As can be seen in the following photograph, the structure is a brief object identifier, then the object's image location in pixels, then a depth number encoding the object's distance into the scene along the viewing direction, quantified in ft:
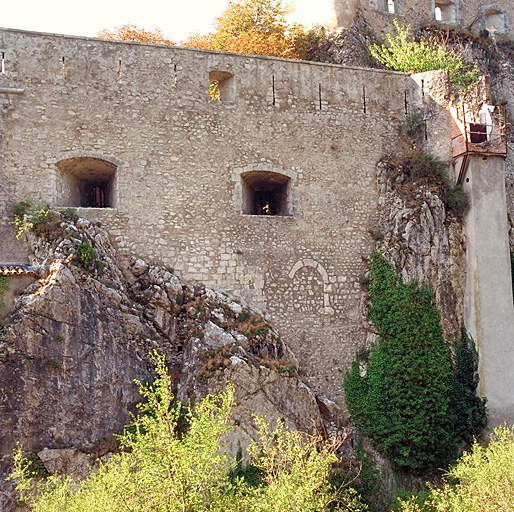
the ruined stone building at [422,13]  91.45
